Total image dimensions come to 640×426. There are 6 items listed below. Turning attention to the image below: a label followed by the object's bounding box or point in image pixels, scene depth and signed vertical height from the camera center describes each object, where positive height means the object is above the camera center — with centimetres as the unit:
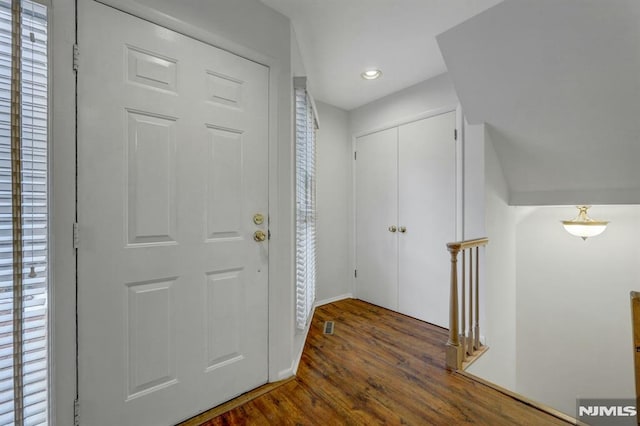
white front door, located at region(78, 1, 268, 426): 114 -4
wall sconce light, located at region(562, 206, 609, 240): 244 -12
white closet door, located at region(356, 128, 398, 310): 293 -5
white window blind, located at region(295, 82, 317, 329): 201 +7
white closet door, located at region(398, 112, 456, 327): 246 -1
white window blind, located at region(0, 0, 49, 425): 94 -6
